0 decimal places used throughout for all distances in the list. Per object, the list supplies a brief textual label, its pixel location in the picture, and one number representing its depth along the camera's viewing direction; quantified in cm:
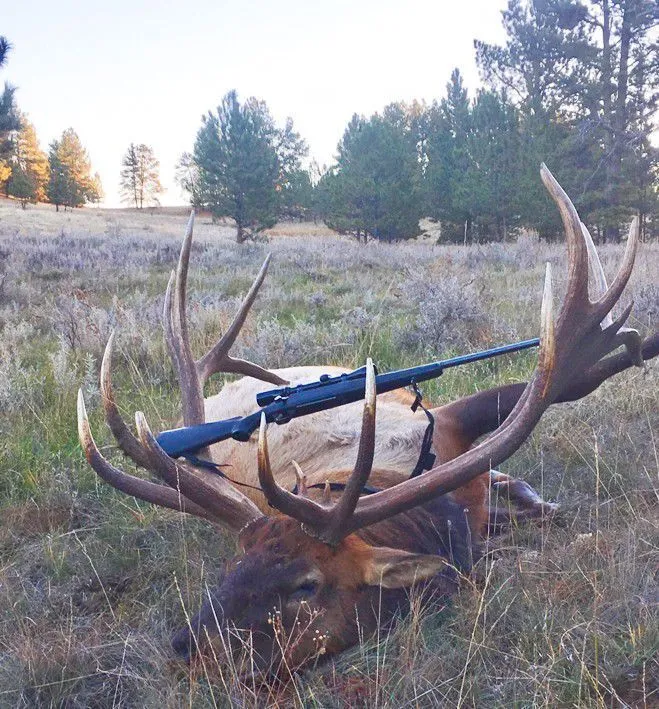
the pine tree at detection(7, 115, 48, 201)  5738
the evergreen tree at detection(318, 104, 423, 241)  2942
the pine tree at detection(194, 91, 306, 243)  3069
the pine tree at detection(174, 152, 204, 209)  3170
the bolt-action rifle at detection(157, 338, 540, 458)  264
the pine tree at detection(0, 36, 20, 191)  1834
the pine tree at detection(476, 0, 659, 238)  2267
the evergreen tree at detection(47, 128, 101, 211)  6028
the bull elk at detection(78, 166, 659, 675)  202
